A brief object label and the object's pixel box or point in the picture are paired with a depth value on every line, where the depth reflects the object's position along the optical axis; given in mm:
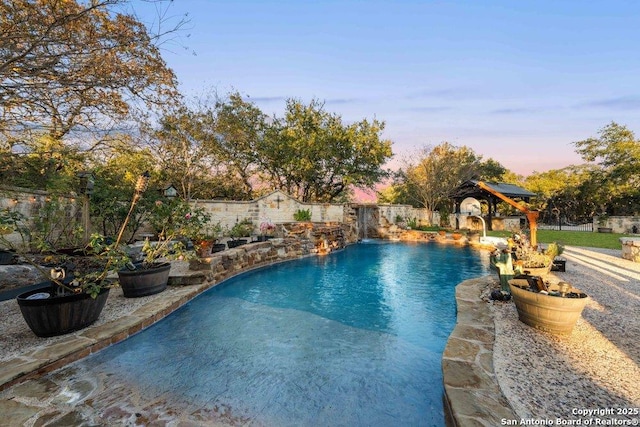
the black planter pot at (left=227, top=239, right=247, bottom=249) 10781
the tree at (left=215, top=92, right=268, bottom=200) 17359
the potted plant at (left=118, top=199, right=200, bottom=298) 5383
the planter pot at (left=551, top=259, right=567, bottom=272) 7476
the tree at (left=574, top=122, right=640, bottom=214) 21422
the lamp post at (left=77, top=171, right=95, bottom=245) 5711
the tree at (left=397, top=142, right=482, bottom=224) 24297
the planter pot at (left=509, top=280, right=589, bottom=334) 3570
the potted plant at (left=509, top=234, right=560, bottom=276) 6082
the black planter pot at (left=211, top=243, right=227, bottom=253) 9979
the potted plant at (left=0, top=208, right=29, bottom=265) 3430
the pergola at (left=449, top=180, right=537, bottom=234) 21156
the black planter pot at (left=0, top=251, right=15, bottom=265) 5848
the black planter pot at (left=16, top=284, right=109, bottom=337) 3568
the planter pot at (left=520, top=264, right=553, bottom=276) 6090
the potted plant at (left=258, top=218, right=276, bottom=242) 12754
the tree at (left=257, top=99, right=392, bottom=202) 19109
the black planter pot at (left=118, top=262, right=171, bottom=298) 5367
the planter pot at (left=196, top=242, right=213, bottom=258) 7341
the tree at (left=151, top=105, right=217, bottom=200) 13762
